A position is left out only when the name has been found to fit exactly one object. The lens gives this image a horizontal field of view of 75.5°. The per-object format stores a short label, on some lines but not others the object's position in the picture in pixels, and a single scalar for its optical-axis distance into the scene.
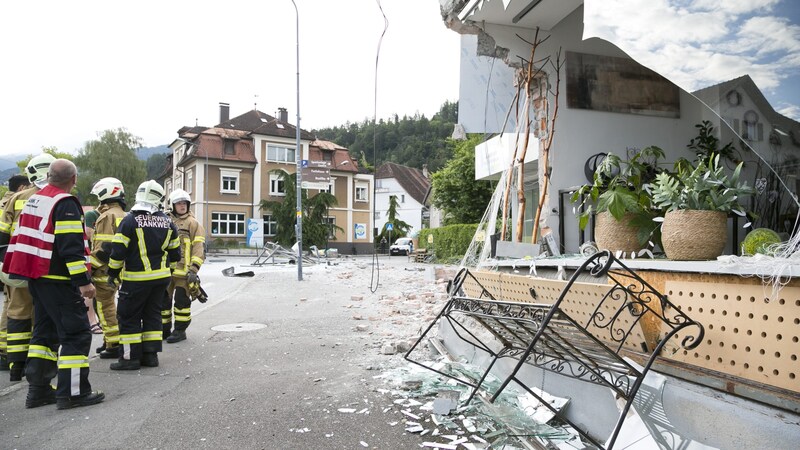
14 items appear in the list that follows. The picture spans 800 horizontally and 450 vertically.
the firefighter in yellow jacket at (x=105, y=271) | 5.77
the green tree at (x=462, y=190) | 31.77
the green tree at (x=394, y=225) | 51.72
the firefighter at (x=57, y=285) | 4.07
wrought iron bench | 2.47
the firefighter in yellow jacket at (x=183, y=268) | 6.76
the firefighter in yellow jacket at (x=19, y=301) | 4.66
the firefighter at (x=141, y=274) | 5.25
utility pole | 15.97
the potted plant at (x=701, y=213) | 3.25
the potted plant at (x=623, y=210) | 4.18
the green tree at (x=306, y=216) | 35.88
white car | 44.72
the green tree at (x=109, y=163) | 50.91
